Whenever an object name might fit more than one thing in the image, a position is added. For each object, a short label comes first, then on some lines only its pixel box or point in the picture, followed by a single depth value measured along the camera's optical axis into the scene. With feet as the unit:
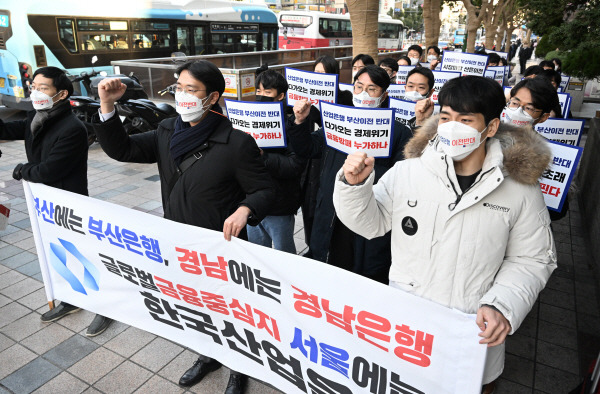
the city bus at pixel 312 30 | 80.79
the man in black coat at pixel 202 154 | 8.23
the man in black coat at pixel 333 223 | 9.53
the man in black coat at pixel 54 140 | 10.48
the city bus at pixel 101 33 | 35.70
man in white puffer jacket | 5.89
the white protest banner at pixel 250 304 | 6.04
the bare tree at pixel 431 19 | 52.39
